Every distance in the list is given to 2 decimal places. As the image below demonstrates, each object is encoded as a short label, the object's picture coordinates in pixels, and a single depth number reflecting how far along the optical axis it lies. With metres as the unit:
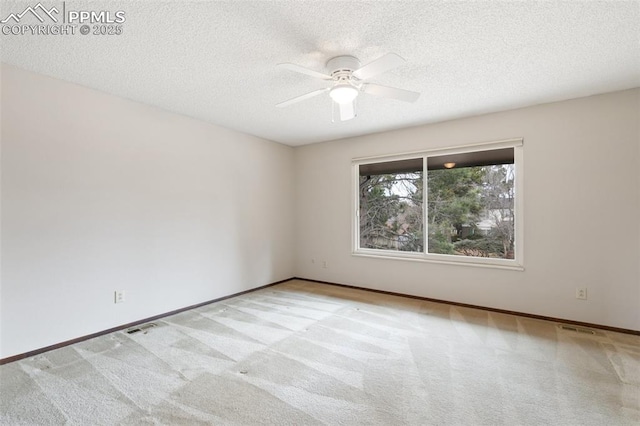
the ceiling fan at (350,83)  2.16
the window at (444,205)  3.55
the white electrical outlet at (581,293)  3.07
